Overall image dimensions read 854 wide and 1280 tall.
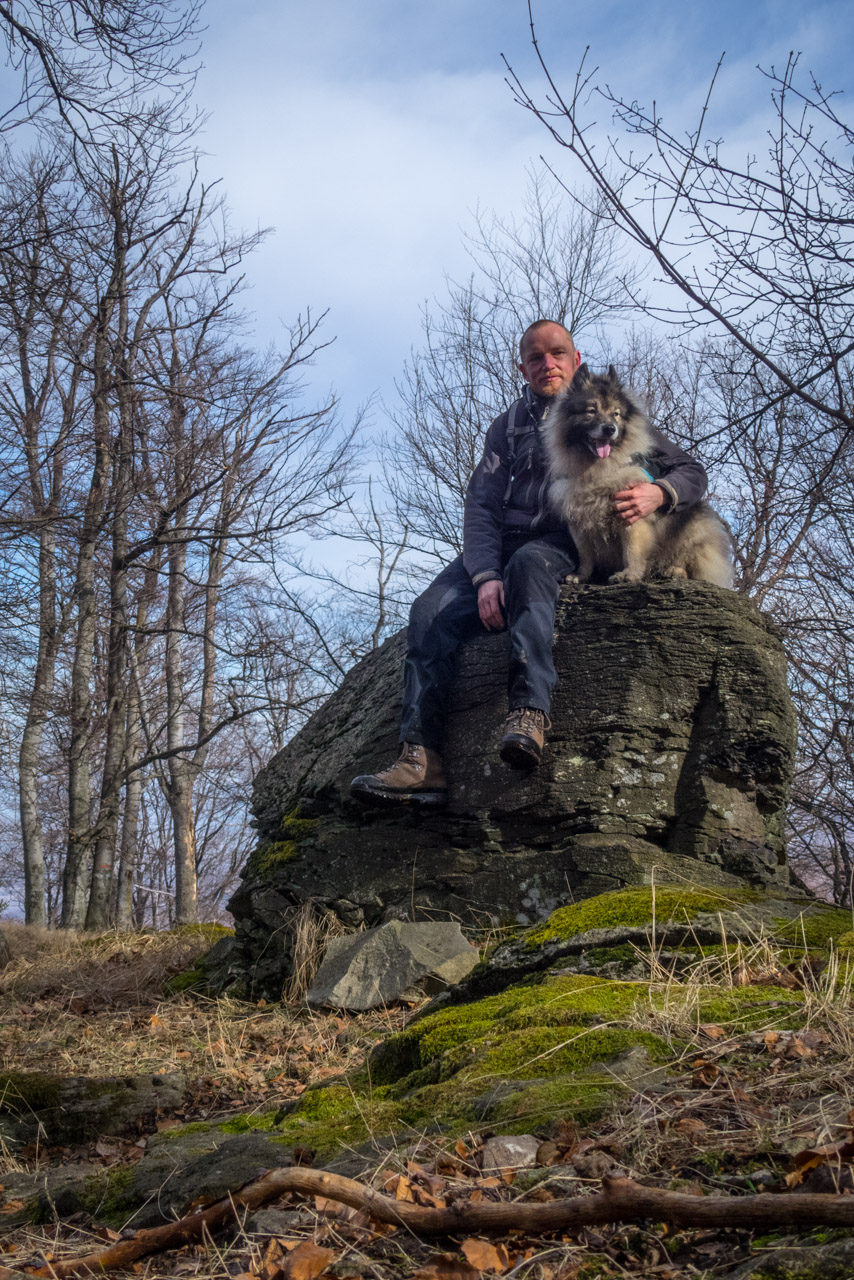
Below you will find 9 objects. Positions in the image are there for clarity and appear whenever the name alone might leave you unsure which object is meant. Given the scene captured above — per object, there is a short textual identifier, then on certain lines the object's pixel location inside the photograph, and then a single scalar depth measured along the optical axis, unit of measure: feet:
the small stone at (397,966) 16.38
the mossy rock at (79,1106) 12.76
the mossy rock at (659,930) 11.12
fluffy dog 20.17
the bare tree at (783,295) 13.19
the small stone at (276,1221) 6.13
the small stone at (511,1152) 6.42
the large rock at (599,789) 18.11
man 18.21
